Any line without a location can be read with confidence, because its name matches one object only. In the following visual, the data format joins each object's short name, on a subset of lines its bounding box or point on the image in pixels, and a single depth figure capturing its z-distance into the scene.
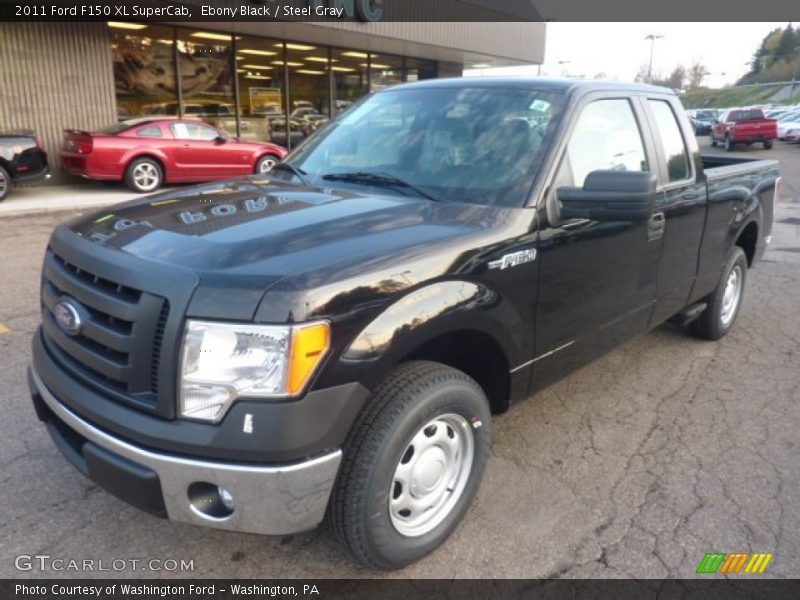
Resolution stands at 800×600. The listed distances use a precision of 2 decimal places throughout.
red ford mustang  13.20
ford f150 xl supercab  2.11
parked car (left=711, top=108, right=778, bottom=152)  28.09
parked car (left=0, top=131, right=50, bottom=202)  11.96
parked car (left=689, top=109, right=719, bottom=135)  38.19
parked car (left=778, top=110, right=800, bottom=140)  33.66
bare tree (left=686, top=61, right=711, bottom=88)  112.00
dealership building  14.43
